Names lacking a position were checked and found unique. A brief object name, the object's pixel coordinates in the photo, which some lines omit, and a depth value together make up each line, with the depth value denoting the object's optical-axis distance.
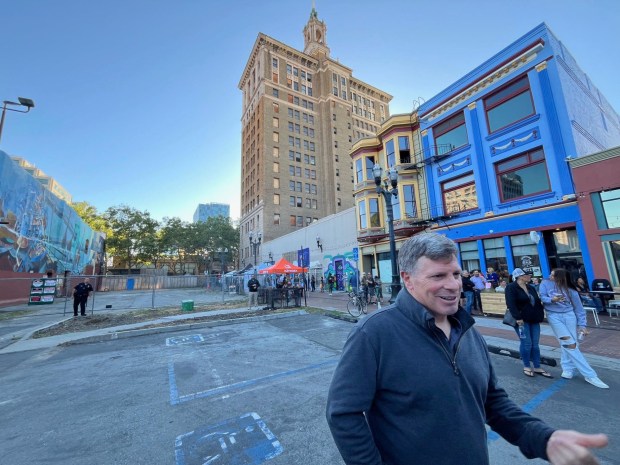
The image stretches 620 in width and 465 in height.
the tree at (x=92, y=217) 53.59
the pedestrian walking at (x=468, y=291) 10.10
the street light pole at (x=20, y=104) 12.40
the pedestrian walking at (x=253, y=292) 17.05
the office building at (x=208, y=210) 142.12
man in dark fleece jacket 1.39
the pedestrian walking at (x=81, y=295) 13.81
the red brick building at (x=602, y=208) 11.31
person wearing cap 5.12
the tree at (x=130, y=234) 54.53
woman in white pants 4.90
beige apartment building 46.81
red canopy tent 18.91
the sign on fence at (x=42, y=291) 13.82
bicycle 12.65
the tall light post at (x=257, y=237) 45.16
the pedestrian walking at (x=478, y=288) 11.66
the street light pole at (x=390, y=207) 10.05
